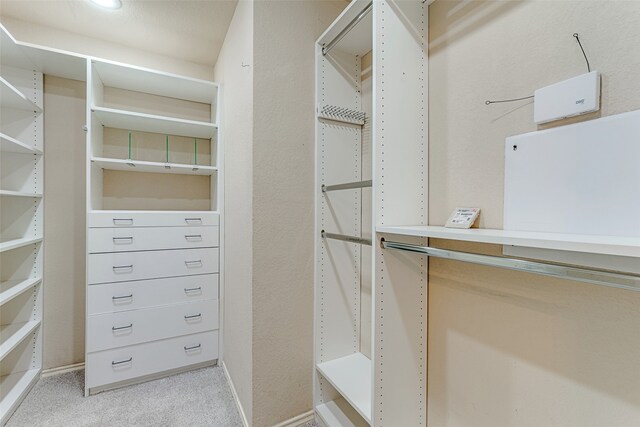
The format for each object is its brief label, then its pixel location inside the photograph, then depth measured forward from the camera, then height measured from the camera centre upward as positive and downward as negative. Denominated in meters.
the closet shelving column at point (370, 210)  1.10 +0.02
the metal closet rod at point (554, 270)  0.58 -0.13
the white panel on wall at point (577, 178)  0.68 +0.10
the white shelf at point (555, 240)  0.53 -0.06
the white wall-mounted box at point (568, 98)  0.73 +0.32
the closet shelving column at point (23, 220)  1.84 -0.06
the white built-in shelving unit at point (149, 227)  1.85 -0.11
